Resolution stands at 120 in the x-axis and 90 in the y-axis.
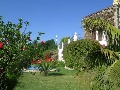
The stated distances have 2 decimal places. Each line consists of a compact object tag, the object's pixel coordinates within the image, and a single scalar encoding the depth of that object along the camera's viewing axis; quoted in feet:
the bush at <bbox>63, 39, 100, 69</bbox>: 34.69
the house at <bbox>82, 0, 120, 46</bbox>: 38.30
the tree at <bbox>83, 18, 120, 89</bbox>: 10.01
